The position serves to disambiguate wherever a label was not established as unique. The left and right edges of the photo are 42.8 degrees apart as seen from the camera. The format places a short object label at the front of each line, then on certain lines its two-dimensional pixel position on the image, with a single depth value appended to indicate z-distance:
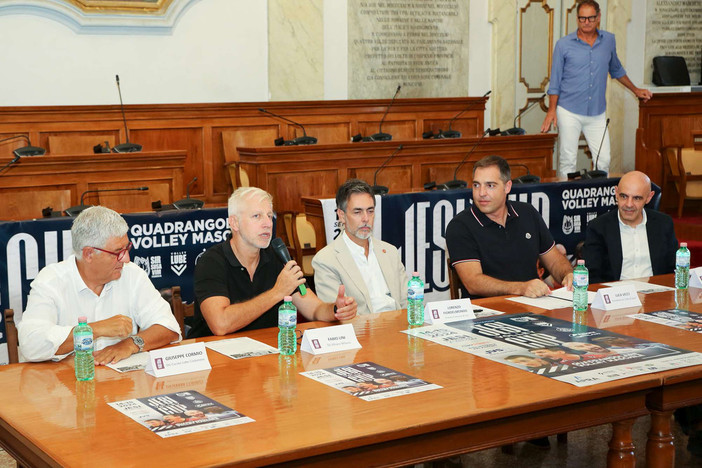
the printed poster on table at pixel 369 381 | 2.33
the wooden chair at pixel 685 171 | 8.52
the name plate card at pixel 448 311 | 3.18
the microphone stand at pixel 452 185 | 6.61
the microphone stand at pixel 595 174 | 7.00
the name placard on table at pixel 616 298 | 3.40
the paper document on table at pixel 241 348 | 2.76
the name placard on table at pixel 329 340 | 2.78
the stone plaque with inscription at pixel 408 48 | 9.40
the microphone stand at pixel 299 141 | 7.46
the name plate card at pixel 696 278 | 3.89
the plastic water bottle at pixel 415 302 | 3.12
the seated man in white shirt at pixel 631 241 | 4.48
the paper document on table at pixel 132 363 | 2.61
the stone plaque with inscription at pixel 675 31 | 11.12
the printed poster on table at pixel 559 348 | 2.53
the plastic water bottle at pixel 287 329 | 2.75
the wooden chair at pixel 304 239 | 5.93
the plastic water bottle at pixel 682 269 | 3.82
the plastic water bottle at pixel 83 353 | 2.48
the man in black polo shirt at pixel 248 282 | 3.24
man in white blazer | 3.76
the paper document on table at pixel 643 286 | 3.79
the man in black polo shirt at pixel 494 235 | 4.23
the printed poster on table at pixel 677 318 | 3.09
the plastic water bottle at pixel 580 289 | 3.32
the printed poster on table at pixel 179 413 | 2.05
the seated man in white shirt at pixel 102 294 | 2.85
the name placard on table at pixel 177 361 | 2.53
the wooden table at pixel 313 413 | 1.94
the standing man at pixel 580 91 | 7.75
